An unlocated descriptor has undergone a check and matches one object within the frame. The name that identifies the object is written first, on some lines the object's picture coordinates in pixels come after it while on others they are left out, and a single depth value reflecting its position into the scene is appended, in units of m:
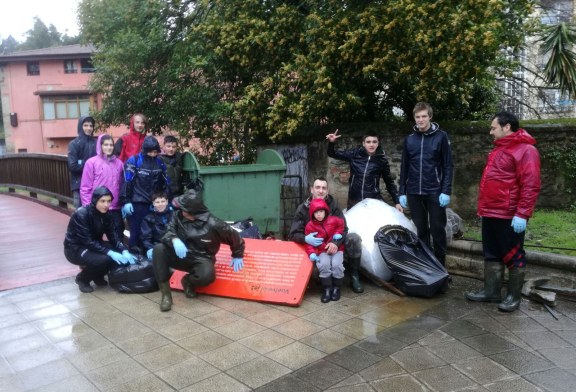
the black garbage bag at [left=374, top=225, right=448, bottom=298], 4.77
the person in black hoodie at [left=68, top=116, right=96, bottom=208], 6.23
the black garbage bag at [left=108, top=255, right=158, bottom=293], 5.08
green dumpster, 6.11
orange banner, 4.74
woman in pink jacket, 5.70
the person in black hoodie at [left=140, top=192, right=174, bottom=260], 5.54
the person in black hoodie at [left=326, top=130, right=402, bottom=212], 5.65
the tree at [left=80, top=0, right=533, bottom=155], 5.73
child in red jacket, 4.88
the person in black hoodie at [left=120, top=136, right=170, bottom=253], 5.55
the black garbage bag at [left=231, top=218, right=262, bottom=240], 5.70
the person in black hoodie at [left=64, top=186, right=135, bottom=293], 5.01
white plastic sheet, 5.18
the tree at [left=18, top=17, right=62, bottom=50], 61.50
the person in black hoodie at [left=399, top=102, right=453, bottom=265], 5.08
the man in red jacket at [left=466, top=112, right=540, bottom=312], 4.26
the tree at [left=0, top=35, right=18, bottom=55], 71.49
